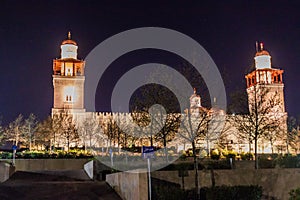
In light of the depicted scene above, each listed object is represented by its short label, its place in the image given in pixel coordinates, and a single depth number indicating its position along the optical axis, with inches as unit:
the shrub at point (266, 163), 796.6
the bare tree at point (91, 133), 1774.1
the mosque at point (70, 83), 2204.7
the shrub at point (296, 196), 381.7
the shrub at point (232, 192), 534.6
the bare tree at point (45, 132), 1557.6
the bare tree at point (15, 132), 1904.5
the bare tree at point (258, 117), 794.4
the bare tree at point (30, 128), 1852.5
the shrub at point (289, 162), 756.0
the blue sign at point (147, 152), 468.5
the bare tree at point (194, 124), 601.9
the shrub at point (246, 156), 1032.8
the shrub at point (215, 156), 975.6
